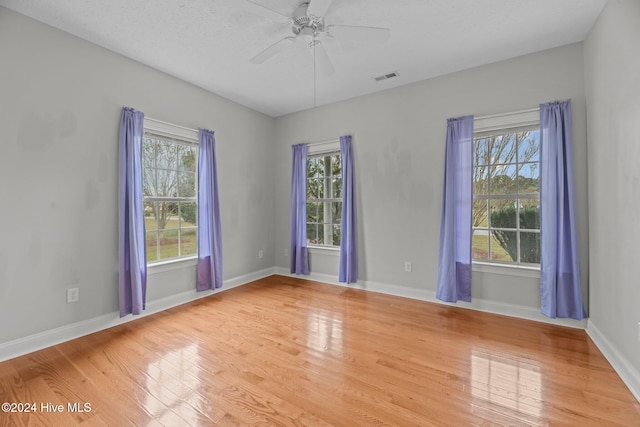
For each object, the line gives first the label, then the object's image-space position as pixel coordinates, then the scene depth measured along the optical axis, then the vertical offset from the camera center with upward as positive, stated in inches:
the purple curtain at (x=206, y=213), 146.2 +1.0
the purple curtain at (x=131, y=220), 111.0 -1.8
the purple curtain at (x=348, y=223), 156.1 -5.5
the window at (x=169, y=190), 129.1 +12.6
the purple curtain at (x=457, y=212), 126.0 +0.1
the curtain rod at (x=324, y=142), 169.0 +45.3
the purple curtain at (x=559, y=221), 105.2 -3.8
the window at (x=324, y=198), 175.8 +10.1
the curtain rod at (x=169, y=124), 125.3 +44.1
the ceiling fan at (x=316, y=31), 80.8 +58.4
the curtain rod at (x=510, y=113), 114.6 +42.7
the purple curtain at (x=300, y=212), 179.6 +1.3
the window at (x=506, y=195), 119.8 +7.6
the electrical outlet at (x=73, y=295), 100.1 -28.8
